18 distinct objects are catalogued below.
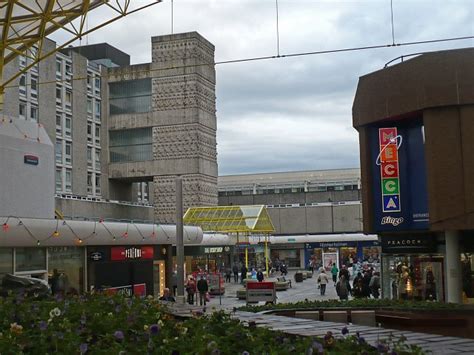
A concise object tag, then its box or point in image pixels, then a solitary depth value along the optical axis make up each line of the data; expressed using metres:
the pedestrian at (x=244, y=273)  49.03
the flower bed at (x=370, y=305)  15.84
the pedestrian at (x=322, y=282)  37.47
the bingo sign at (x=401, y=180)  25.91
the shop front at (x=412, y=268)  25.83
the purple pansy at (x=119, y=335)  6.20
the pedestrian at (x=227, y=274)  53.66
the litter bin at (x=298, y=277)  53.00
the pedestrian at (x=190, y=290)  32.31
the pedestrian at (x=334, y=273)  41.98
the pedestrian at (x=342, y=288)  28.53
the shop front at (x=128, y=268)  30.27
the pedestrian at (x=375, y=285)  28.28
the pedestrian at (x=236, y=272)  53.33
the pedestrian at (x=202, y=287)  31.16
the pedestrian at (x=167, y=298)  22.00
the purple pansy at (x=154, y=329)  6.36
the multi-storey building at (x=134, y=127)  64.38
